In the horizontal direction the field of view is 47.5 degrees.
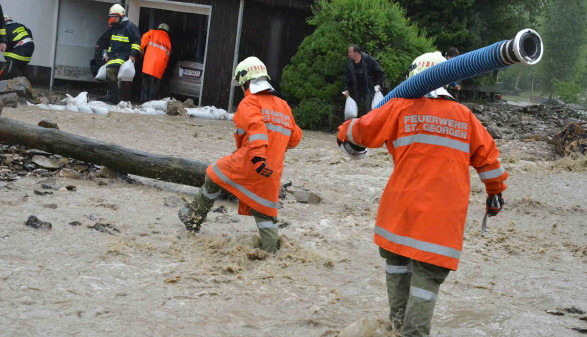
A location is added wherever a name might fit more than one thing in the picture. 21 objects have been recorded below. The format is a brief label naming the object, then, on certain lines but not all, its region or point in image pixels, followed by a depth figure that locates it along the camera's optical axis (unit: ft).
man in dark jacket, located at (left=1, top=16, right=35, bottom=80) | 47.39
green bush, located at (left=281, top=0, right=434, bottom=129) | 45.60
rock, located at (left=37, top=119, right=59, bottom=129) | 27.68
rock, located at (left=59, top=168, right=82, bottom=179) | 25.99
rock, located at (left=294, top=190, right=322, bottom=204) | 27.12
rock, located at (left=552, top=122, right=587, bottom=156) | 40.23
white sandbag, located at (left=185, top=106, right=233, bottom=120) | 46.80
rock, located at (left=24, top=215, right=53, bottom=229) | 19.42
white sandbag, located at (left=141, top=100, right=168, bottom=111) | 47.11
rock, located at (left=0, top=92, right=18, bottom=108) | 40.96
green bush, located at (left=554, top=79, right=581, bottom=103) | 110.34
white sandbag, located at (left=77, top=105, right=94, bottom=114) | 43.11
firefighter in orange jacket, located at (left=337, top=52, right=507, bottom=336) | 12.78
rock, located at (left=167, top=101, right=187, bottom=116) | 46.37
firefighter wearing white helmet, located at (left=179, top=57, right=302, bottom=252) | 18.80
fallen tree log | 25.72
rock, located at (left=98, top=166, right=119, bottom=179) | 26.61
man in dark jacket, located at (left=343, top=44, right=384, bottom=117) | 42.86
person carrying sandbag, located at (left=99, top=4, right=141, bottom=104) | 45.88
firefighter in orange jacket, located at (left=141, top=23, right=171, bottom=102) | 49.06
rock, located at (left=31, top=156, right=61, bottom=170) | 26.21
